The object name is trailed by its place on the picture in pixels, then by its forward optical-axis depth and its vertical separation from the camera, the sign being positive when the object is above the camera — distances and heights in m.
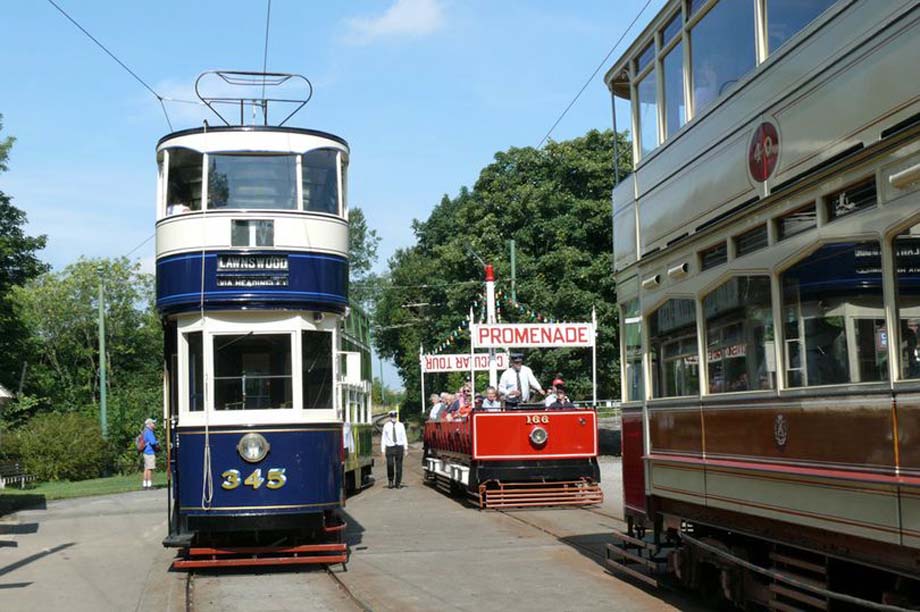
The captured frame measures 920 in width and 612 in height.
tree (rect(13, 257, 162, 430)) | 65.25 +5.77
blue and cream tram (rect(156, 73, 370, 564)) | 12.09 +1.03
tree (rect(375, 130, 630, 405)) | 38.91 +6.40
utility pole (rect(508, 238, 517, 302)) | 37.16 +4.62
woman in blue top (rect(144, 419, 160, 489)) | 27.44 -0.48
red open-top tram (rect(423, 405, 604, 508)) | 18.81 -0.62
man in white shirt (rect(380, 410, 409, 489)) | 25.30 -0.49
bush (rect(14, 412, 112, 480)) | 34.22 -0.46
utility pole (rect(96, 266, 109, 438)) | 37.56 +1.87
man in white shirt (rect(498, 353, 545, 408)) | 19.41 +0.59
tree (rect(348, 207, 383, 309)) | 78.50 +11.16
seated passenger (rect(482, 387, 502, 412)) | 19.75 +0.29
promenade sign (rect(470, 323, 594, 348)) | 20.50 +1.45
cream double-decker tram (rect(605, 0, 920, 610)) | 5.93 +0.71
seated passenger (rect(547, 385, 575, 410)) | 19.38 +0.24
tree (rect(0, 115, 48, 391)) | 45.28 +6.72
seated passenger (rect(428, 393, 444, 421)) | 26.49 +0.26
